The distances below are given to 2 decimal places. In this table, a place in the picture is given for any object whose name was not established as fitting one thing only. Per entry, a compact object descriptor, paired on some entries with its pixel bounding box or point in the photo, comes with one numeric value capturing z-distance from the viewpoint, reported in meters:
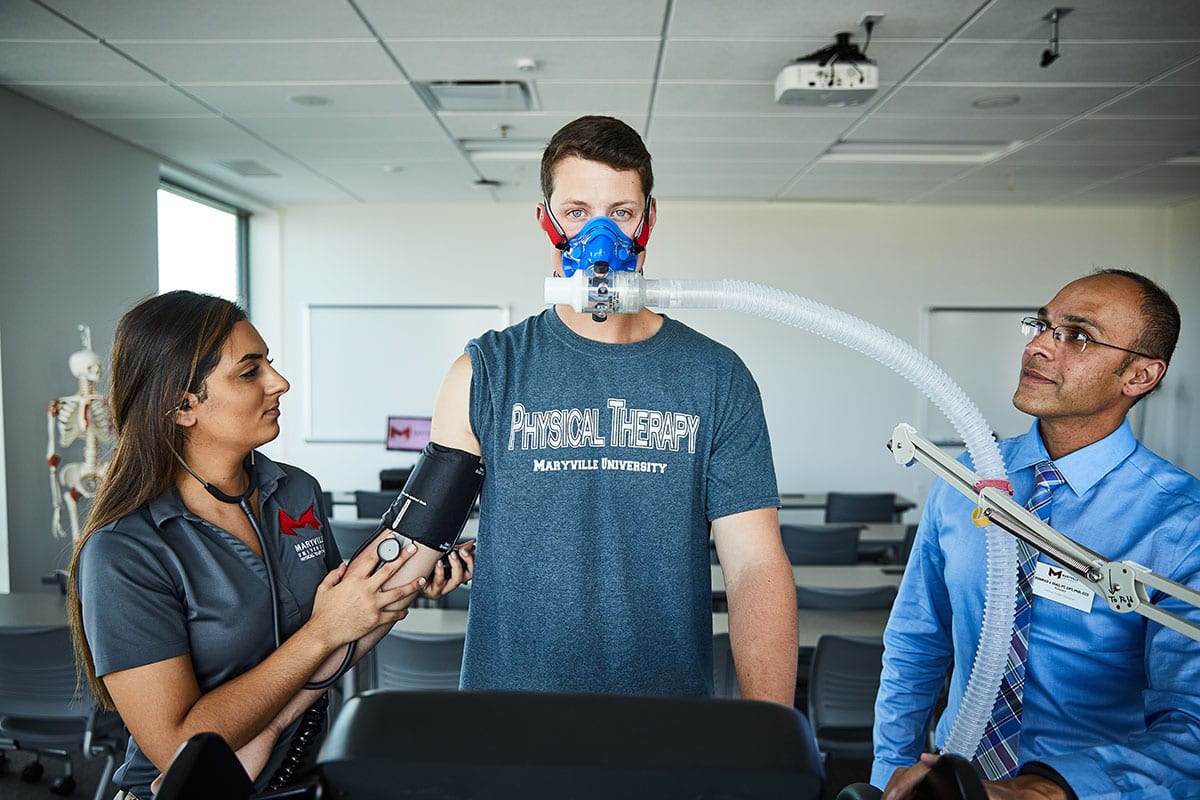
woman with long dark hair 1.20
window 6.15
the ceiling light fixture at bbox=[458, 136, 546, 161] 5.40
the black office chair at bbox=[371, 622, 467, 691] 2.79
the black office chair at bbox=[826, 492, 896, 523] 6.02
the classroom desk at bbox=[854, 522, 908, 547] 4.93
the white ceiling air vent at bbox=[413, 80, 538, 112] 4.21
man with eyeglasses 1.33
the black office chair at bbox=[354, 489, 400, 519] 5.58
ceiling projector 3.58
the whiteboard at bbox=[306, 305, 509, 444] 7.50
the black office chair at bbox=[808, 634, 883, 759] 2.86
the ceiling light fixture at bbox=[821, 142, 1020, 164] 5.46
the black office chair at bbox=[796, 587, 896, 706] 3.47
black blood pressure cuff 1.19
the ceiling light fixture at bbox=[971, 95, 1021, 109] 4.33
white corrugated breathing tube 0.97
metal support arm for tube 0.84
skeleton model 4.14
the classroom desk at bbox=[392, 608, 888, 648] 3.16
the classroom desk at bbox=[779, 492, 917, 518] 6.23
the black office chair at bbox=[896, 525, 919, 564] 4.91
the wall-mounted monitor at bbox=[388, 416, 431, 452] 7.03
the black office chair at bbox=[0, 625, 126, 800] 2.81
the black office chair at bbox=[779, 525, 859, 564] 4.61
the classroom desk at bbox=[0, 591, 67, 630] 3.22
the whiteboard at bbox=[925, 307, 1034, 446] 7.55
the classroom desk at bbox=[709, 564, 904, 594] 3.71
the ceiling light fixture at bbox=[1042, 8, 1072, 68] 3.20
